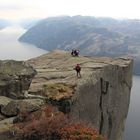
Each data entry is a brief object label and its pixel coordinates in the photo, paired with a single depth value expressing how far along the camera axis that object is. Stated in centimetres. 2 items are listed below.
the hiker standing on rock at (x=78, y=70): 1715
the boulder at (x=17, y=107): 1244
